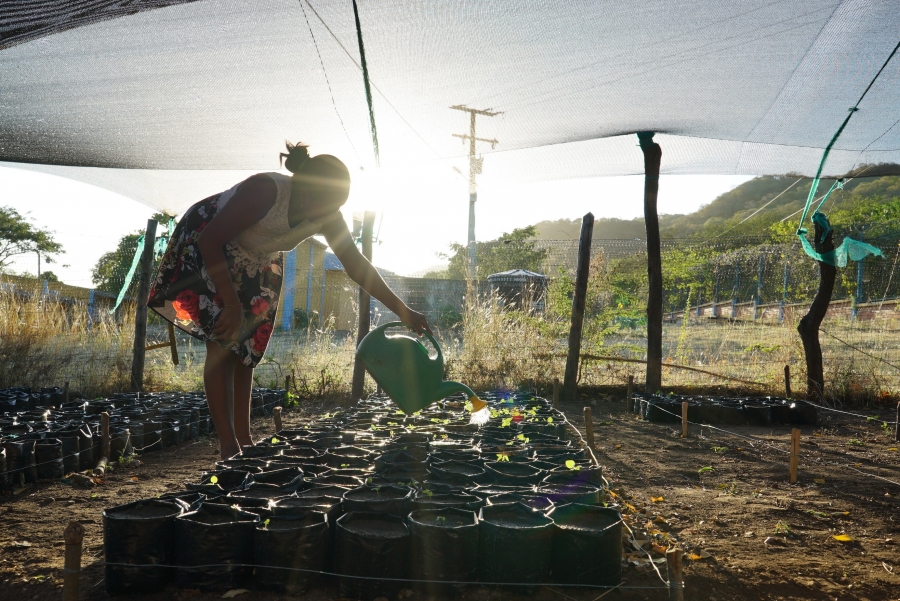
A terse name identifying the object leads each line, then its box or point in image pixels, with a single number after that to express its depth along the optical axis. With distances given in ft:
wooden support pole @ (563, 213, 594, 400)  19.08
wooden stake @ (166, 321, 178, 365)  16.88
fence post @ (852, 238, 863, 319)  22.56
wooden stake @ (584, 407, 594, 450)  11.56
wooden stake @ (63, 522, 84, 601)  4.17
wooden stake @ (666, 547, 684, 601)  3.96
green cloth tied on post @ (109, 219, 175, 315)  18.15
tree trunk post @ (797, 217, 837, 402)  18.70
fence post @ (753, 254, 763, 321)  26.07
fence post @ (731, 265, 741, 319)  28.92
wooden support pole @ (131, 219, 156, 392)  18.66
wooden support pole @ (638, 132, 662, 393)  17.97
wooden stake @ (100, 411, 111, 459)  10.54
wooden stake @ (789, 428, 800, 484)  9.59
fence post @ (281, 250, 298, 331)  48.85
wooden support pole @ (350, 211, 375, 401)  17.13
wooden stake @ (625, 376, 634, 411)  17.88
